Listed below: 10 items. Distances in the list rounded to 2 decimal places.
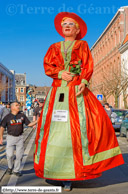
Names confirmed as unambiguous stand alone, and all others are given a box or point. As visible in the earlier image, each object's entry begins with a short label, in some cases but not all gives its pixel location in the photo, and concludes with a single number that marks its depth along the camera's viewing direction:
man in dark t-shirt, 6.99
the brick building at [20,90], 136.00
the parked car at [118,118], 19.64
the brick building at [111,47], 44.72
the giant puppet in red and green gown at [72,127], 5.38
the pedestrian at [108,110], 15.71
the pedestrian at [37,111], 14.42
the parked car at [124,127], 15.54
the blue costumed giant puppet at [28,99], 35.58
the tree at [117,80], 37.41
